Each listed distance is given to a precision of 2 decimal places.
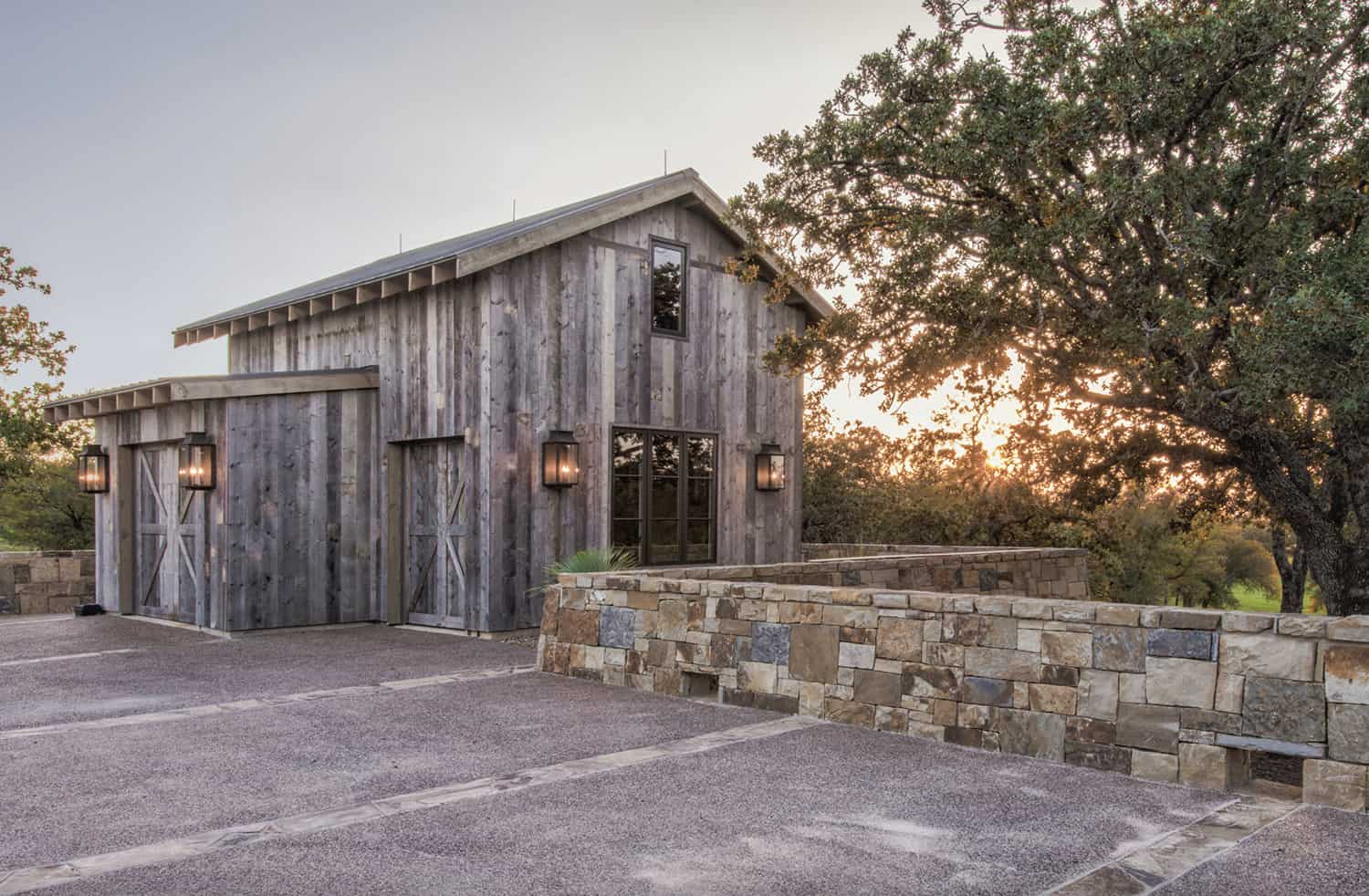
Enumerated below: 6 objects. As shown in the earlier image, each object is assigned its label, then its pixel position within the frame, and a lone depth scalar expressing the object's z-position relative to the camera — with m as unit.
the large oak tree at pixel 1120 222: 8.16
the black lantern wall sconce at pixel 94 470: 12.70
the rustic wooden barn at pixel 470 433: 10.66
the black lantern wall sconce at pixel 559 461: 10.76
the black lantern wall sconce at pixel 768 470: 12.84
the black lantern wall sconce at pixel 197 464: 10.69
